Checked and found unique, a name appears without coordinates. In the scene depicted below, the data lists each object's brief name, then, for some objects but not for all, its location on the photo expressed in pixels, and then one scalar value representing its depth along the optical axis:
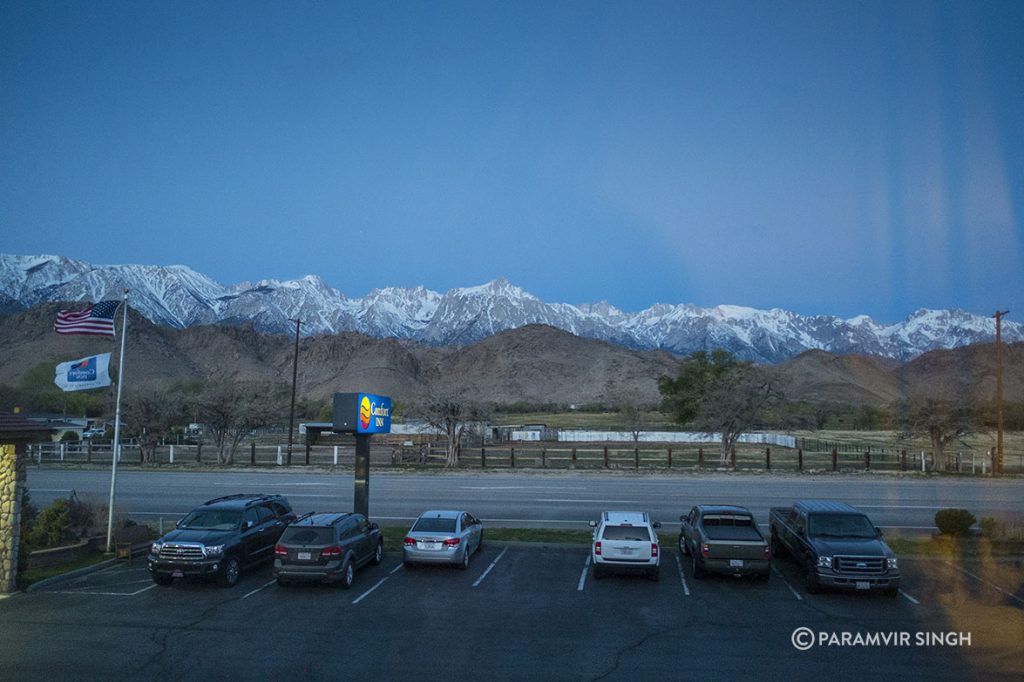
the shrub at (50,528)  19.05
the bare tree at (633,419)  54.81
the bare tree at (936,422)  44.38
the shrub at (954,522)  21.31
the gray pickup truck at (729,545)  16.09
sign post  19.78
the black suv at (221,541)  15.91
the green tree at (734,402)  46.31
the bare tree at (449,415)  45.25
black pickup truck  15.06
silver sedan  17.42
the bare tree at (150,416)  48.69
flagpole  19.61
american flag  21.03
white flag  20.08
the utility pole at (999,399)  43.12
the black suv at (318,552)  15.66
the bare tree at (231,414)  45.84
